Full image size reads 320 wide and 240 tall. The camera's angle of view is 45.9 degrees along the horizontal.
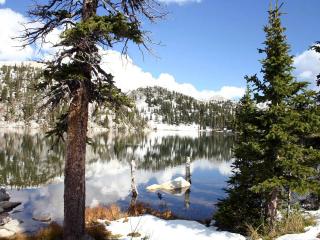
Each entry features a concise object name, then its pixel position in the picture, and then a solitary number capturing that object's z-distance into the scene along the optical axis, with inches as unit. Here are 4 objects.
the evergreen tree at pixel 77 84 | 434.1
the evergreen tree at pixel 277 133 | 542.3
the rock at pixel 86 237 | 470.1
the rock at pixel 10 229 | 761.3
